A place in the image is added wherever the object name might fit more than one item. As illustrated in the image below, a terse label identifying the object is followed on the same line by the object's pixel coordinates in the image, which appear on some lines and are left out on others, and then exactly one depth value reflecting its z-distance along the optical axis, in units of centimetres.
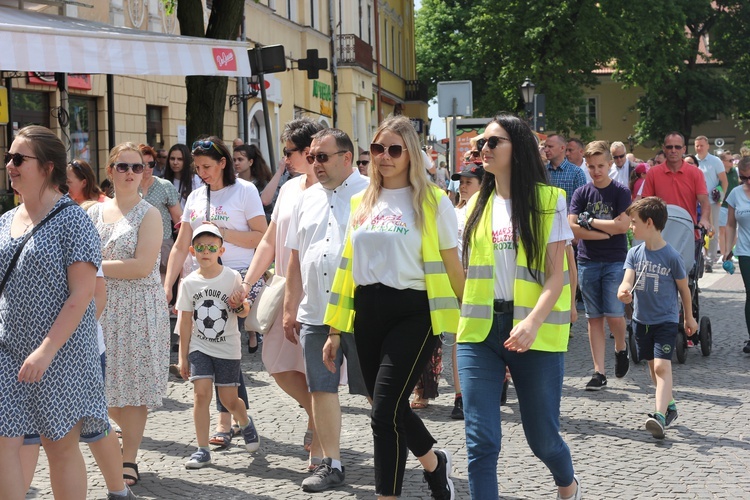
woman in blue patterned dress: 486
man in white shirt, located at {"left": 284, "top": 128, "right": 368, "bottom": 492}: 649
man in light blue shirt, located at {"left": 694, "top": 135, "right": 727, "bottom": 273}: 1959
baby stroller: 1084
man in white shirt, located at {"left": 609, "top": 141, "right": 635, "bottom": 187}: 1645
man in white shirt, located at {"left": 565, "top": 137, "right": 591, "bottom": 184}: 1393
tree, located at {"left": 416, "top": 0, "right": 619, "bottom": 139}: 4369
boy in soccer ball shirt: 710
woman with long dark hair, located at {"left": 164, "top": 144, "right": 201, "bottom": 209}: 1191
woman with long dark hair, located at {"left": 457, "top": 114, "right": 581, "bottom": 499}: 505
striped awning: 1009
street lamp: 3284
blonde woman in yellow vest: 559
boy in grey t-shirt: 827
